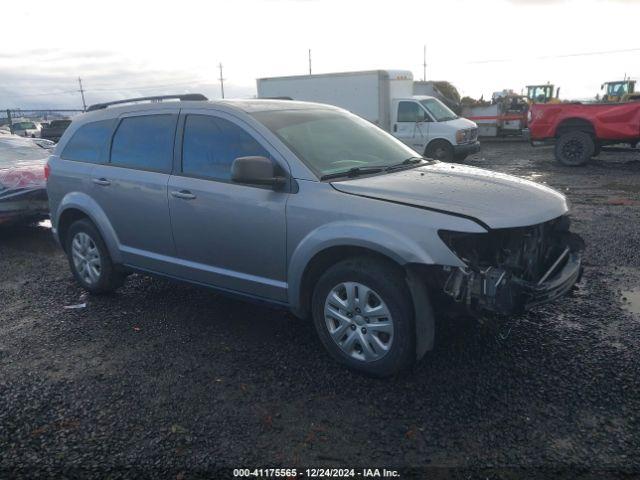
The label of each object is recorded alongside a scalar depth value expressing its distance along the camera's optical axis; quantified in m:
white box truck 15.22
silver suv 3.32
